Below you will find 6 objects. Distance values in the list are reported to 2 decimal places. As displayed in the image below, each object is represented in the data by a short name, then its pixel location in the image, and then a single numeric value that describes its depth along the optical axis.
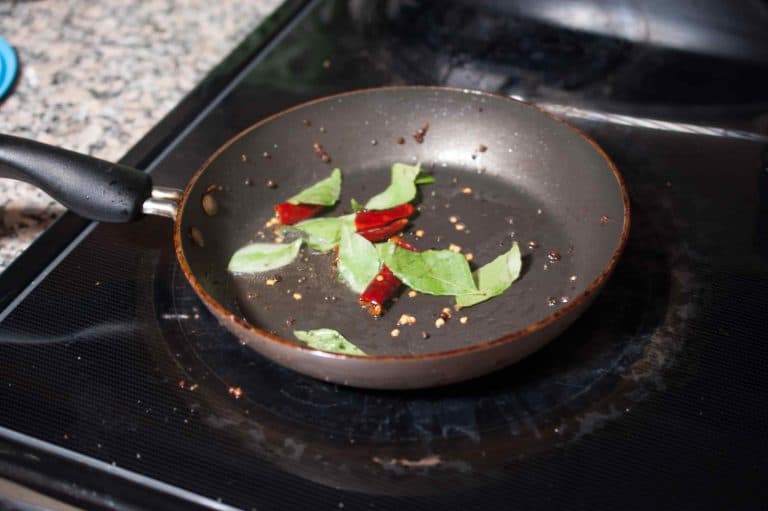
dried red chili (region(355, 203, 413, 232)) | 0.88
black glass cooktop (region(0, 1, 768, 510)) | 0.64
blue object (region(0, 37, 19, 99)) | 1.16
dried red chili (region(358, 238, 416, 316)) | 0.79
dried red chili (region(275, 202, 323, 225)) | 0.91
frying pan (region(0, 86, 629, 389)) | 0.67
